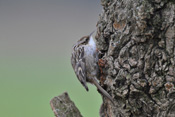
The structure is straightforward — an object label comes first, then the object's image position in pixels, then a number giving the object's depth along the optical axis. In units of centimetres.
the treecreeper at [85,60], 724
